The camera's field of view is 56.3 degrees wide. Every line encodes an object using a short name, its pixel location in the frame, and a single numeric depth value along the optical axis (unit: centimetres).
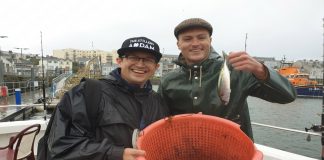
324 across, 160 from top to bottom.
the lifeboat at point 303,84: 4754
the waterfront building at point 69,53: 14810
